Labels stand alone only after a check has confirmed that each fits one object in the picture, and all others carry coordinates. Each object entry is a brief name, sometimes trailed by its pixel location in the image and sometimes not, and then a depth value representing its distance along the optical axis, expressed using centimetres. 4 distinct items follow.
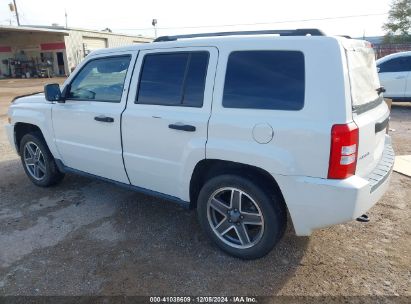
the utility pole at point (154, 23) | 4155
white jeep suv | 248
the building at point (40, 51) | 3359
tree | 4334
